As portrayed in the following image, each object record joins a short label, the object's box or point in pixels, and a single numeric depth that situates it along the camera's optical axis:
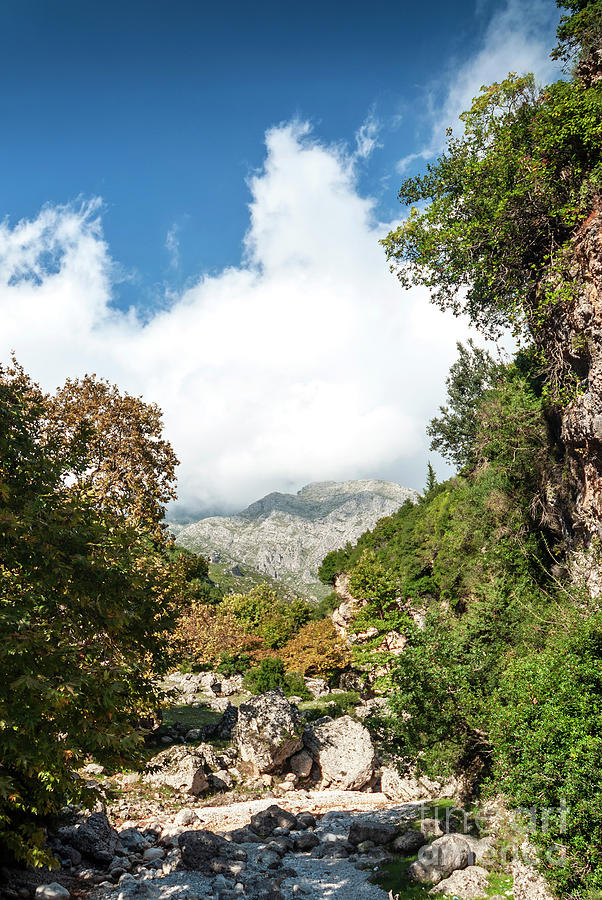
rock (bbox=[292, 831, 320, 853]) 20.47
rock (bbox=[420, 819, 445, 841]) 17.81
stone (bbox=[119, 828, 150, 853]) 18.53
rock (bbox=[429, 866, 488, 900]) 13.02
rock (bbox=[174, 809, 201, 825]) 21.53
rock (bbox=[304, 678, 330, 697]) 49.09
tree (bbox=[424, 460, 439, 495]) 65.25
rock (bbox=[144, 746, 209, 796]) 25.22
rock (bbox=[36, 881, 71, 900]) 12.94
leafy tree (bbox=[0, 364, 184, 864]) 7.18
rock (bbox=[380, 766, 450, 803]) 26.24
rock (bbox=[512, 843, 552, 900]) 11.18
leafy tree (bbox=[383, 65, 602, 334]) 18.47
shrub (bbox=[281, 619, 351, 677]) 47.38
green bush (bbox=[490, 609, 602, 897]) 9.93
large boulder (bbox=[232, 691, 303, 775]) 28.58
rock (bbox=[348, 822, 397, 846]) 19.52
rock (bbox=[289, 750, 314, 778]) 29.52
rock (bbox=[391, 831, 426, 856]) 17.80
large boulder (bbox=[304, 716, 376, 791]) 29.47
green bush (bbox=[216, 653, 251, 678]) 54.56
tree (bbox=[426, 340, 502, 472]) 48.97
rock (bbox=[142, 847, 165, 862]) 17.70
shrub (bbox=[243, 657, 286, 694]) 39.47
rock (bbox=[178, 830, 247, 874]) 16.75
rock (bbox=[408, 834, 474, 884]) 14.32
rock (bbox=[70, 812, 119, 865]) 16.75
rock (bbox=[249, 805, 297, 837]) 21.94
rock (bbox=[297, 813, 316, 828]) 23.02
